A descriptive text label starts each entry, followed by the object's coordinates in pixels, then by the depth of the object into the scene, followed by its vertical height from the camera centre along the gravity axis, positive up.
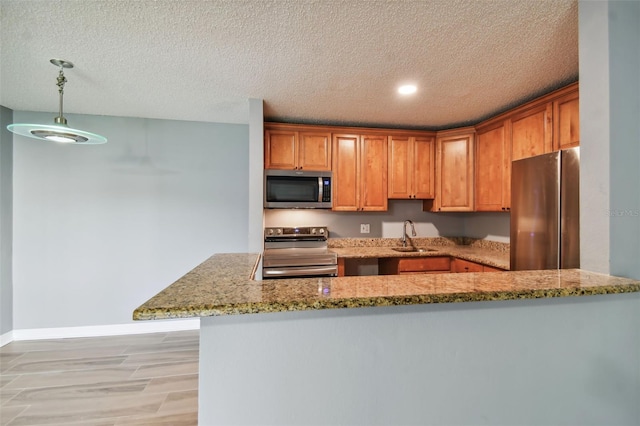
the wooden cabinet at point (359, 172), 3.20 +0.48
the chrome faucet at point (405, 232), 3.54 -0.24
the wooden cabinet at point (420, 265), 2.96 -0.56
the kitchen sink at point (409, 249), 3.22 -0.44
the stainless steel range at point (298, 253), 2.72 -0.42
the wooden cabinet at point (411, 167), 3.31 +0.56
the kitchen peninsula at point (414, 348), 0.90 -0.49
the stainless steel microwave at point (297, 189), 2.94 +0.26
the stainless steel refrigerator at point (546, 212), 1.71 +0.01
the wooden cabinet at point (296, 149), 3.05 +0.73
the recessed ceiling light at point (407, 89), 2.29 +1.06
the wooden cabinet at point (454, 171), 3.14 +0.50
